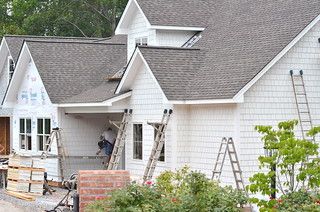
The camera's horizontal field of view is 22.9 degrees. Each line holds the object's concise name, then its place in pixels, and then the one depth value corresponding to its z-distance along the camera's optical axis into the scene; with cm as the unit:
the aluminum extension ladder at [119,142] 2645
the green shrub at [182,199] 1426
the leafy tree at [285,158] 1537
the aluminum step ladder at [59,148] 3008
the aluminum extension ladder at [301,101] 2314
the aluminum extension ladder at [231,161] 2186
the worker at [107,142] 3016
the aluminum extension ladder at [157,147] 2428
